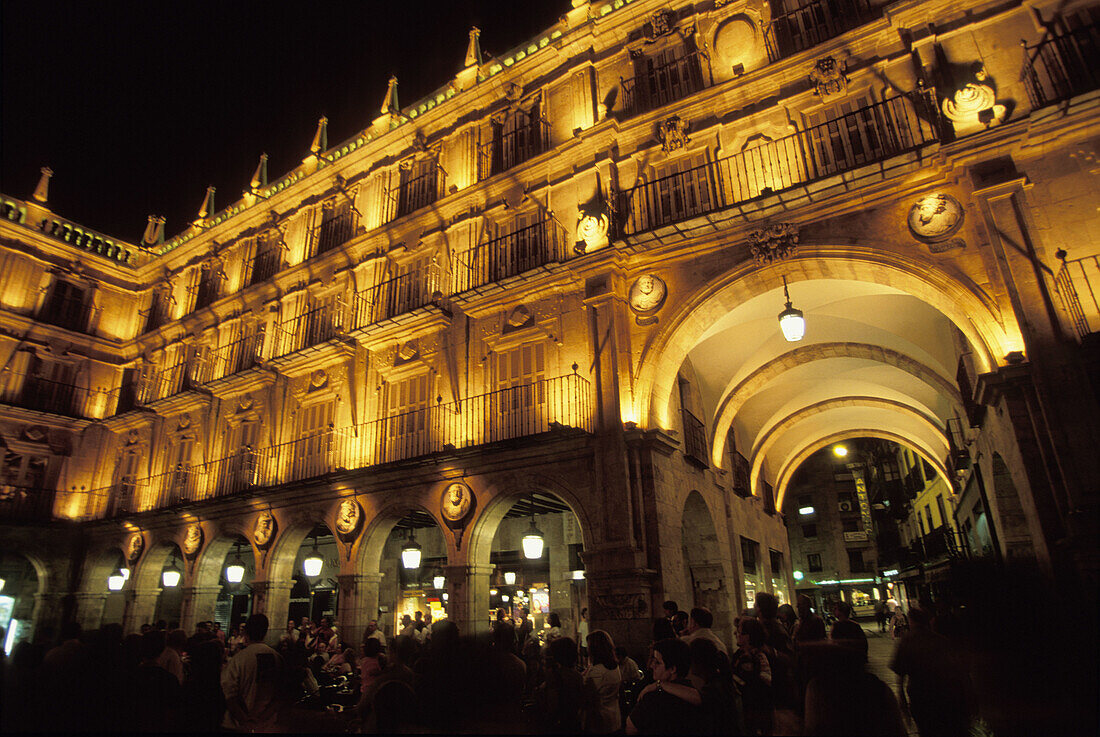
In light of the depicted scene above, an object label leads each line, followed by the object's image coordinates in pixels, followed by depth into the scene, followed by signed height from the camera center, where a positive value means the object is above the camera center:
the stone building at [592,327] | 9.24 +5.57
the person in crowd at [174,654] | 6.23 -0.58
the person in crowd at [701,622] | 5.36 -0.37
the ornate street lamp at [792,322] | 9.69 +3.90
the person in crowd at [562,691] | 4.47 -0.76
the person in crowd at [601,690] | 4.82 -0.83
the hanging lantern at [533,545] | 11.69 +0.75
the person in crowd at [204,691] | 4.38 -0.67
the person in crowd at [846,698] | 3.52 -0.69
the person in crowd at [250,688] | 4.96 -0.76
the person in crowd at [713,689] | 3.45 -0.63
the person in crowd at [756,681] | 5.00 -0.81
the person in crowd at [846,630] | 5.27 -0.46
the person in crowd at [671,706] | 3.33 -0.67
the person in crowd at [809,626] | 5.81 -0.45
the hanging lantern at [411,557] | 13.77 +0.71
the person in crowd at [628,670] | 6.84 -0.94
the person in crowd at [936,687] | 4.39 -0.81
